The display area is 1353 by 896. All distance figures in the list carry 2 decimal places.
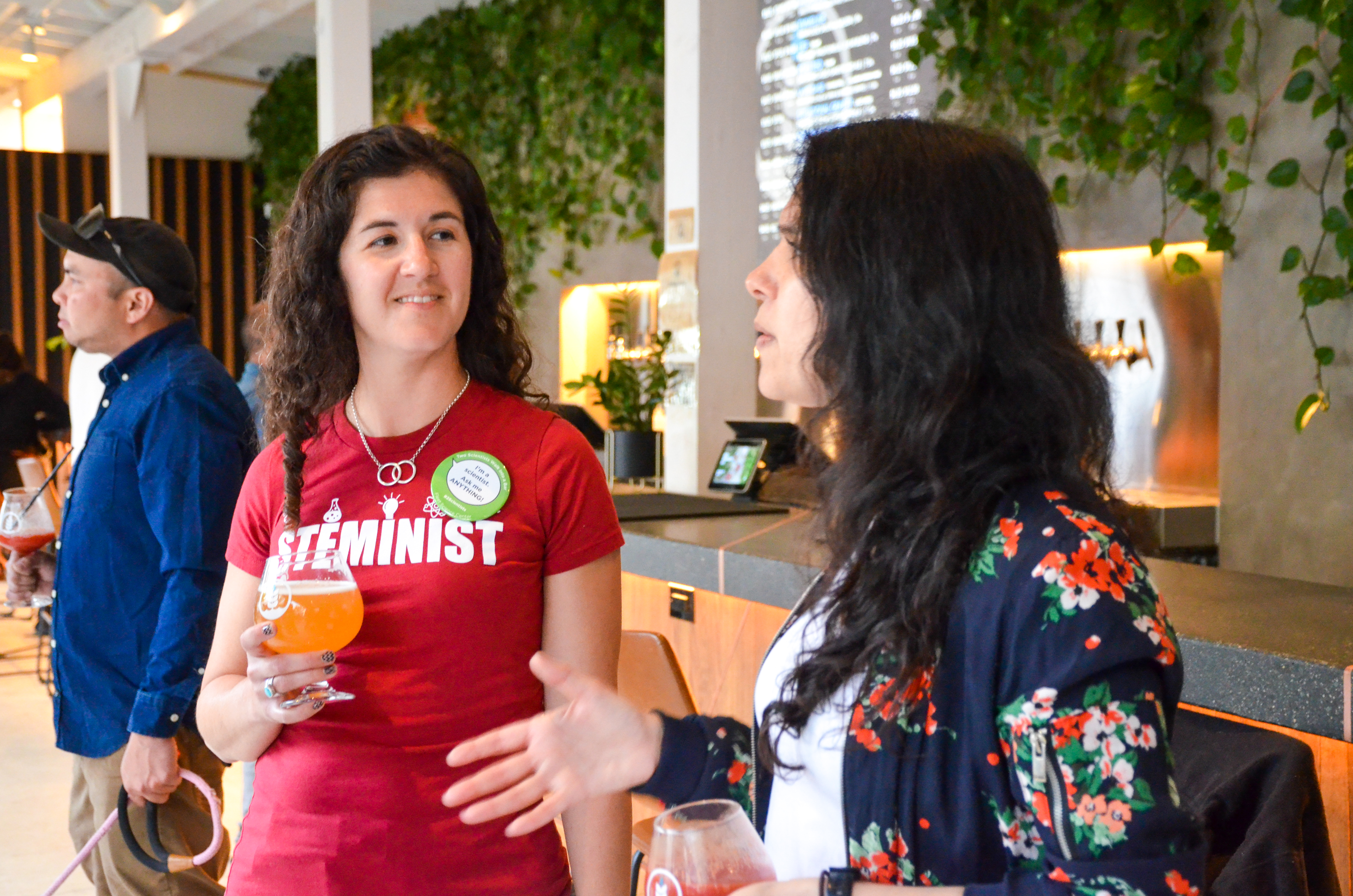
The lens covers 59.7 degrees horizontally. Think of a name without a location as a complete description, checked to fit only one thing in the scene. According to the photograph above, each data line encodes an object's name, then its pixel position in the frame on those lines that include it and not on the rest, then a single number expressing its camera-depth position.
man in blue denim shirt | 2.06
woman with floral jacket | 0.86
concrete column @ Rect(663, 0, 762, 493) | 4.76
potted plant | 6.14
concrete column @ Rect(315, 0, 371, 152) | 6.70
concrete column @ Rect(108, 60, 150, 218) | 9.84
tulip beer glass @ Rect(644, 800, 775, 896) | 0.89
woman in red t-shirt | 1.41
